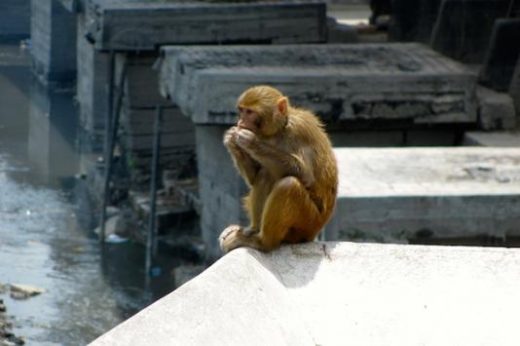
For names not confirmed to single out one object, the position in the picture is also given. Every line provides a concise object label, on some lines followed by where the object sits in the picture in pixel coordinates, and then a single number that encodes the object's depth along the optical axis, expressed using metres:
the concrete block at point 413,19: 22.48
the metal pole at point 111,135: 22.63
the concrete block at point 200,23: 23.08
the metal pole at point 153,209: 20.65
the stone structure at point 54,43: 32.69
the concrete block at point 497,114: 17.70
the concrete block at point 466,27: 20.39
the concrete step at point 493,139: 16.64
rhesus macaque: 6.91
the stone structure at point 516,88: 18.28
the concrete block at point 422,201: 12.49
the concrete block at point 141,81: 23.89
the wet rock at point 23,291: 19.05
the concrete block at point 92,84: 27.52
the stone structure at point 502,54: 18.89
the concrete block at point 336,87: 18.00
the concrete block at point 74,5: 26.98
